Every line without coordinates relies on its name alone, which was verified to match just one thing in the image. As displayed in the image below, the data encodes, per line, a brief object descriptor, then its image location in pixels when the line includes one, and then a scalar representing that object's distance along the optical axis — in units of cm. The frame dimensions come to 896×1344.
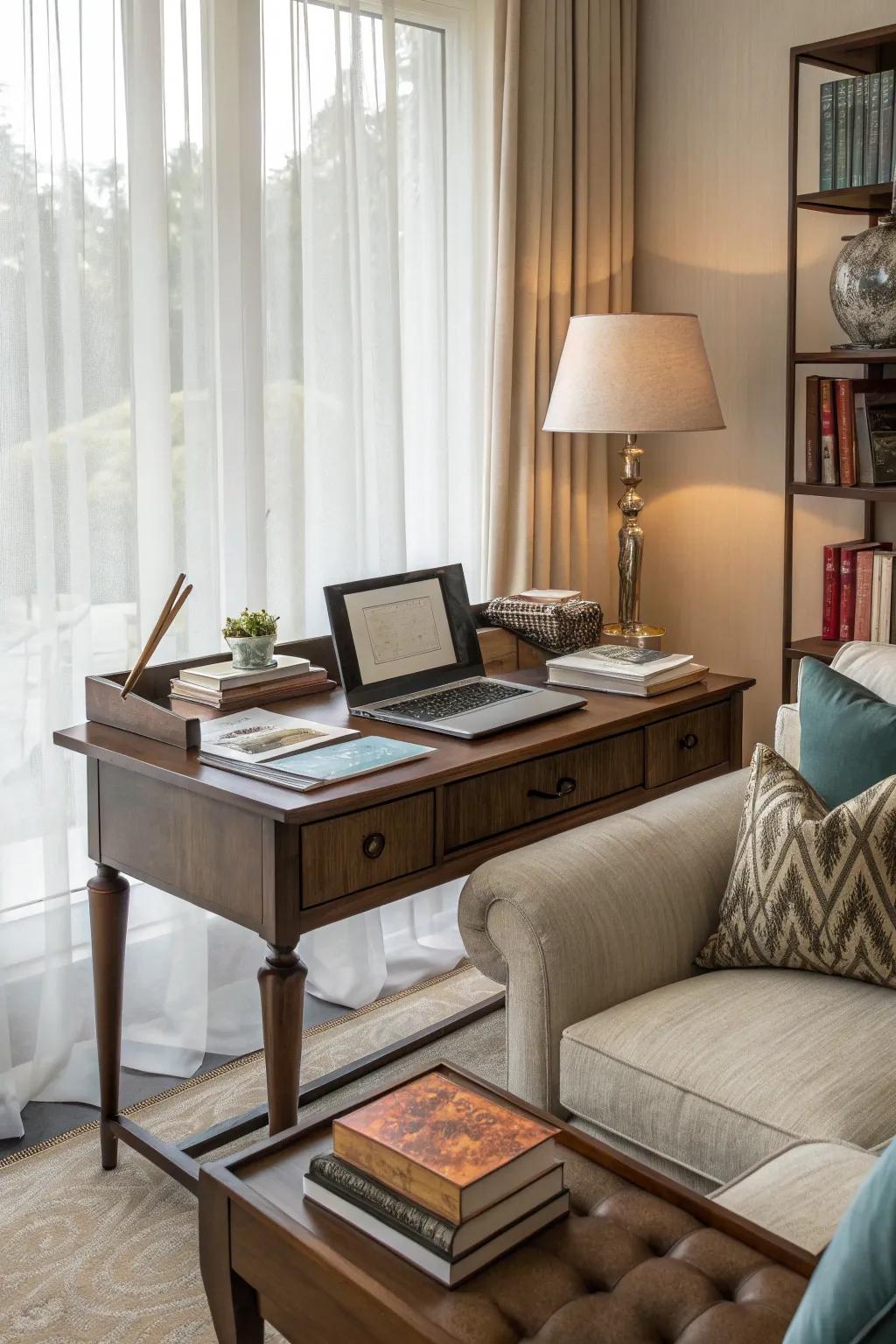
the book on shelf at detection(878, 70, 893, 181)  263
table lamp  265
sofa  155
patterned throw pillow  177
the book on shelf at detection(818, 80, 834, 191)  273
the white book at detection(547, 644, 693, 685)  238
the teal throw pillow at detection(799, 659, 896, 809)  191
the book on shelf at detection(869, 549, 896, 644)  280
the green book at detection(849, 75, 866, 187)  268
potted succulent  223
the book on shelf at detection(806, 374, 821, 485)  286
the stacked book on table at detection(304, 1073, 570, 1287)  112
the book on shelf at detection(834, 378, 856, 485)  280
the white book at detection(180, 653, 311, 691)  217
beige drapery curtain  301
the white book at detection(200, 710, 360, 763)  193
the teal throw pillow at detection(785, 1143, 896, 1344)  81
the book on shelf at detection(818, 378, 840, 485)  283
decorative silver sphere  262
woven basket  262
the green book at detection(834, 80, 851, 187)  271
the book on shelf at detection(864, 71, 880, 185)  265
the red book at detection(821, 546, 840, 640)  293
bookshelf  269
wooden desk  179
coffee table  107
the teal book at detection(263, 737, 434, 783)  185
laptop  218
